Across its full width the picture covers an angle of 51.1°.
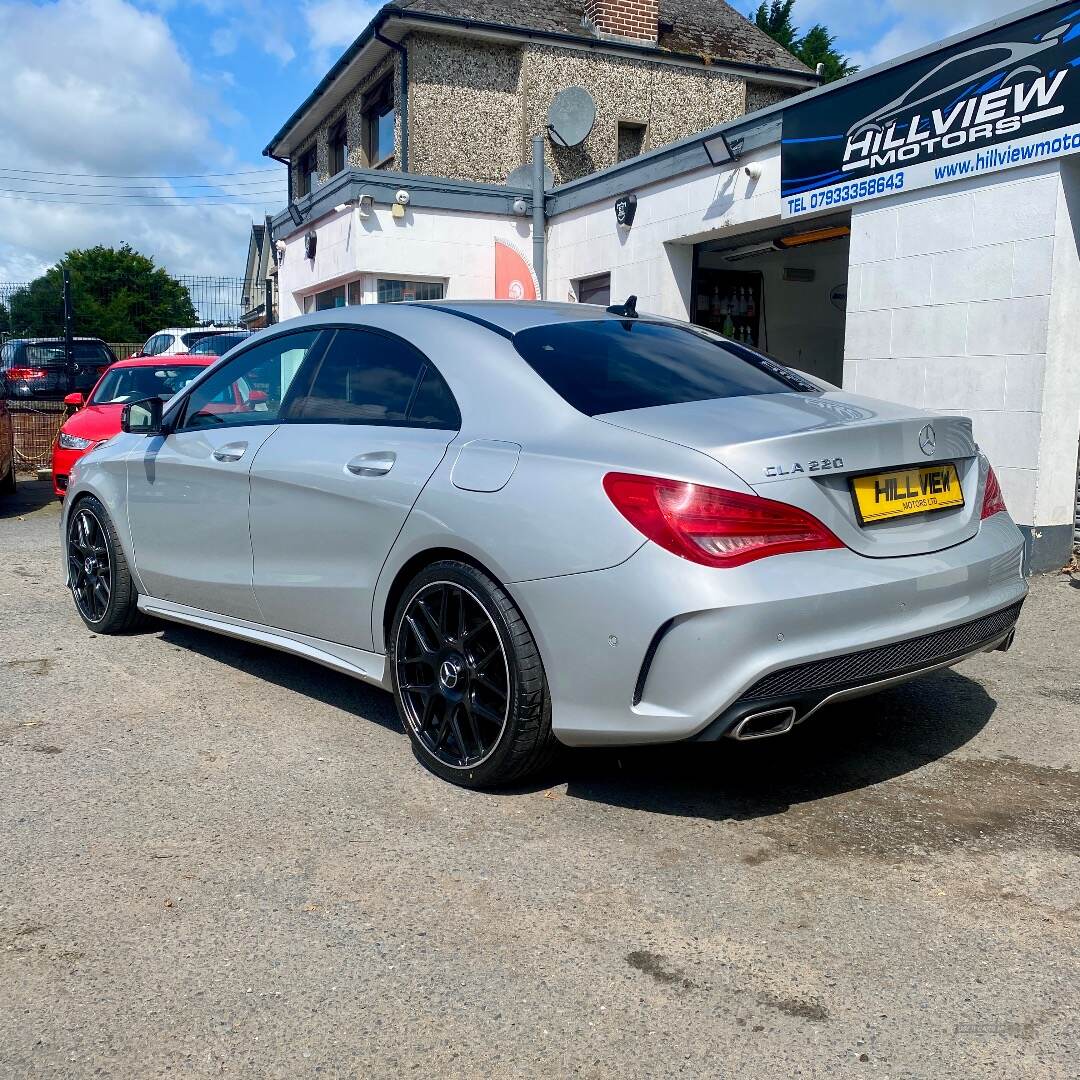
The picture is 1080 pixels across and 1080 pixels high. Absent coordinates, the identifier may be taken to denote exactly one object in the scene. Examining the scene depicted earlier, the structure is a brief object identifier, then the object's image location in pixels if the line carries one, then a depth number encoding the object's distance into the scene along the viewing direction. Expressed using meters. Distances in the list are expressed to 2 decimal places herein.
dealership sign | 6.94
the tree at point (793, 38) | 47.41
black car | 21.72
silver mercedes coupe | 3.07
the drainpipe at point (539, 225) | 13.91
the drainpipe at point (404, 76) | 17.44
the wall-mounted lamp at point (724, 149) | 10.34
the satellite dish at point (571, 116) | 15.85
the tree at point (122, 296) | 62.62
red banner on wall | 14.69
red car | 10.28
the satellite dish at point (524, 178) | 14.95
